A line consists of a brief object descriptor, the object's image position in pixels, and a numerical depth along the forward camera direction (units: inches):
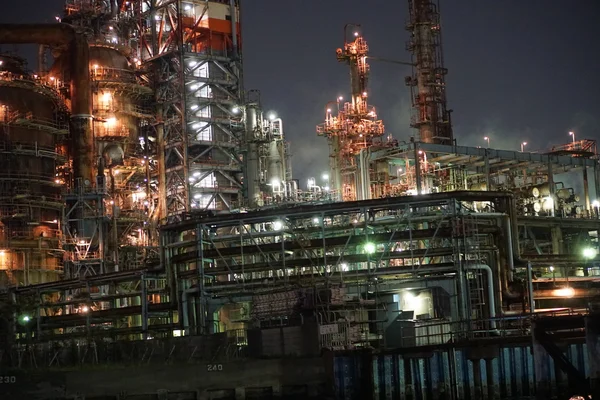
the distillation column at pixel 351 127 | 3627.0
